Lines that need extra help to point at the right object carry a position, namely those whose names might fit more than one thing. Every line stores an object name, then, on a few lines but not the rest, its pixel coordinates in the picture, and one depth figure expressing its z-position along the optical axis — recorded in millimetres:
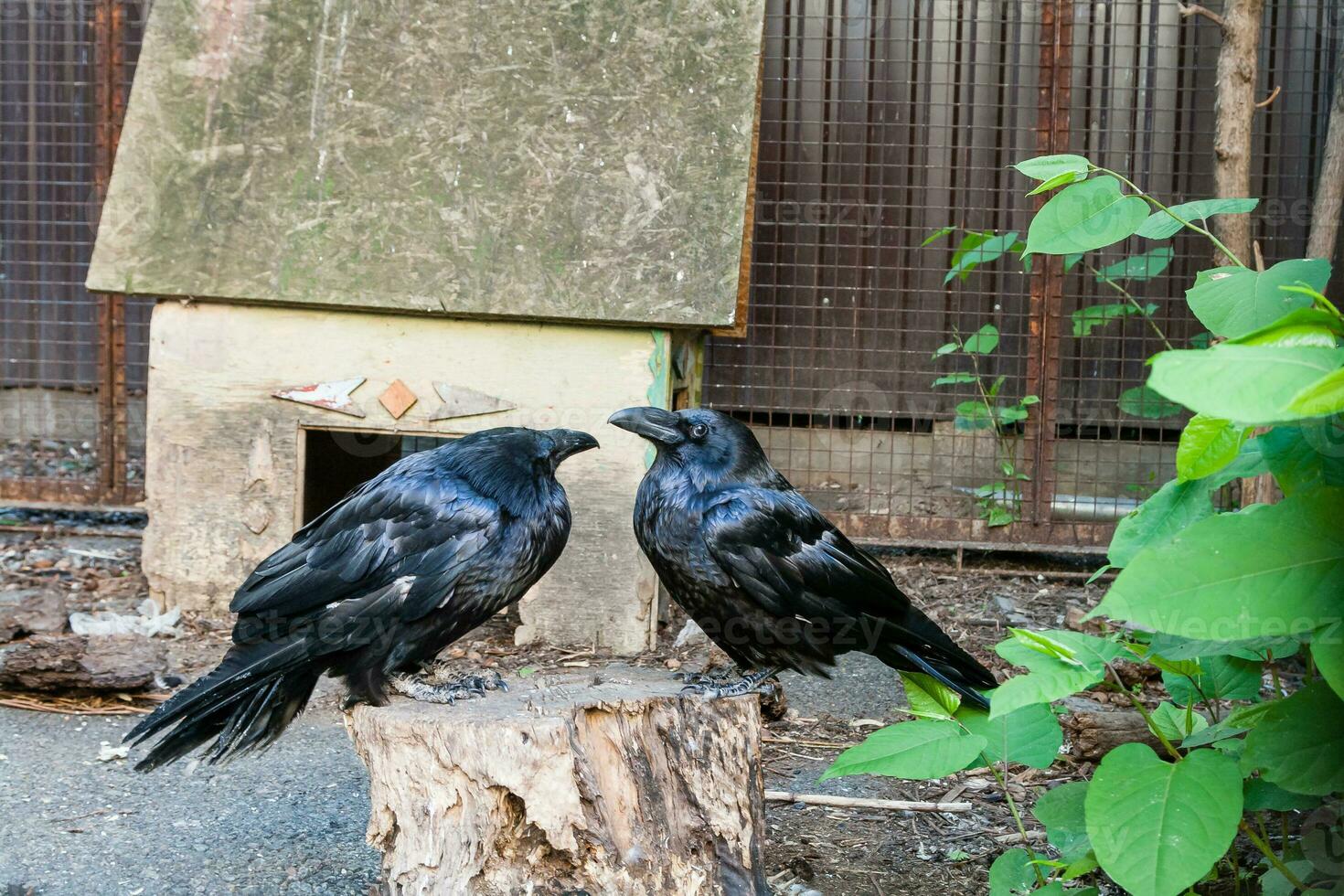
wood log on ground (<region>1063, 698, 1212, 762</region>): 3561
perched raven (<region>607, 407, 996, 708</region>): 3227
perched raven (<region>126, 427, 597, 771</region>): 3008
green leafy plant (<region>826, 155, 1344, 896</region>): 1759
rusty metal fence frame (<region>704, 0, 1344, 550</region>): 5922
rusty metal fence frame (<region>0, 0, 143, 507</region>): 6039
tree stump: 2670
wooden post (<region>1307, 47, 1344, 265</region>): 4664
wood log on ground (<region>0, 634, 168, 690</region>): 4152
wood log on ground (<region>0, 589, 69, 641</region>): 4664
